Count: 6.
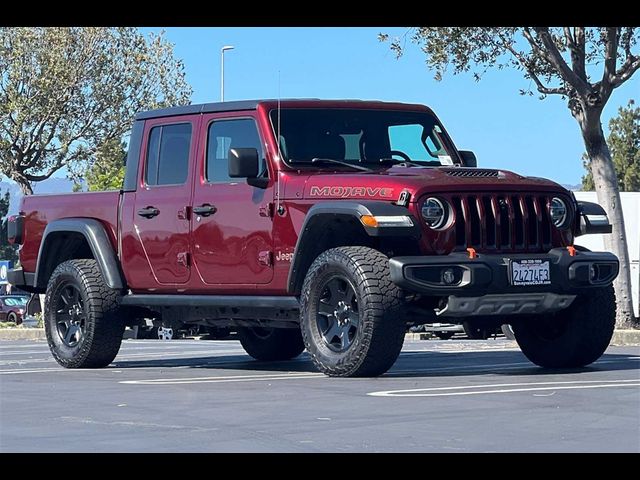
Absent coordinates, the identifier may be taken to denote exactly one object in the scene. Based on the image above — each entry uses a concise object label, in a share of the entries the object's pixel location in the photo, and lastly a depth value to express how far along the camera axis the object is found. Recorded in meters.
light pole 25.94
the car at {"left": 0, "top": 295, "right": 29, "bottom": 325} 55.54
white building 30.27
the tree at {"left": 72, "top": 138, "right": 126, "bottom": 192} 41.53
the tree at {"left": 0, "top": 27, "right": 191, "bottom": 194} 40.56
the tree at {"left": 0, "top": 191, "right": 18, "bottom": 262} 93.96
